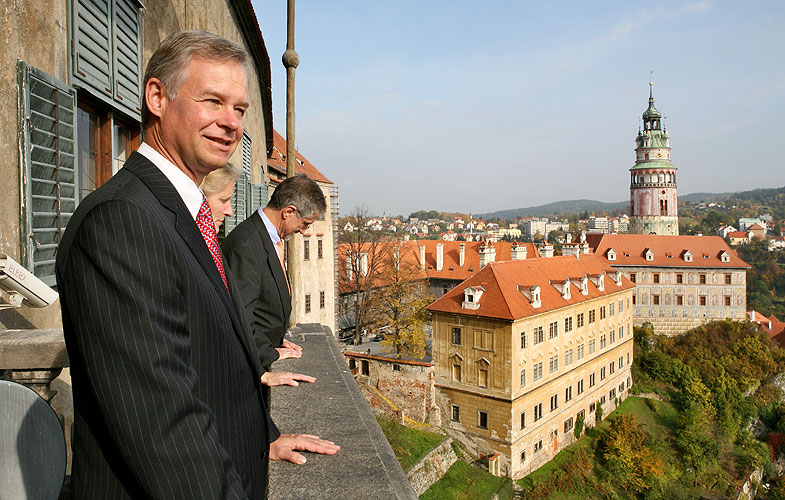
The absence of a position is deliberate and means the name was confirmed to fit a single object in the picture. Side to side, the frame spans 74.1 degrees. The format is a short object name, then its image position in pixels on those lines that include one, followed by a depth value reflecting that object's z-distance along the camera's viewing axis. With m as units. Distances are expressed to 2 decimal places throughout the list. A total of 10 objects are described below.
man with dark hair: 3.39
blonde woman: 3.38
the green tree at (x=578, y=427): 31.69
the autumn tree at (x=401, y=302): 31.89
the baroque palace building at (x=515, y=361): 26.86
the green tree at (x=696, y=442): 34.75
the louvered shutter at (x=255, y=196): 10.54
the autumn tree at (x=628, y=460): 29.94
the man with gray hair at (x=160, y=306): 1.18
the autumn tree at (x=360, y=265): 39.88
